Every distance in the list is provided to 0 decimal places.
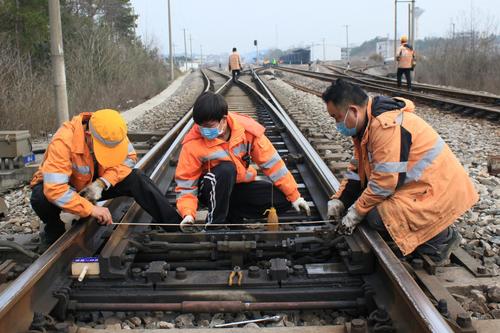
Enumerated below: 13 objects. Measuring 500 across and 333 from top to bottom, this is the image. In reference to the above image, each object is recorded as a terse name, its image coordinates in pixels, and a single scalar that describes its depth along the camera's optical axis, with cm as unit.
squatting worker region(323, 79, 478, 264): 313
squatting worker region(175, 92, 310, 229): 362
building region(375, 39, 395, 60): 7202
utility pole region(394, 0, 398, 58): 3890
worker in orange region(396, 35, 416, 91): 1611
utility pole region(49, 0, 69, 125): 800
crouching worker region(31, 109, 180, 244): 342
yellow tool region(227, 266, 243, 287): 289
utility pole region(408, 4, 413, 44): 3014
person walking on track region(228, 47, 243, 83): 2258
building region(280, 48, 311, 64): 7388
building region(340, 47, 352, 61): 10530
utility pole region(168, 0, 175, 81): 3745
